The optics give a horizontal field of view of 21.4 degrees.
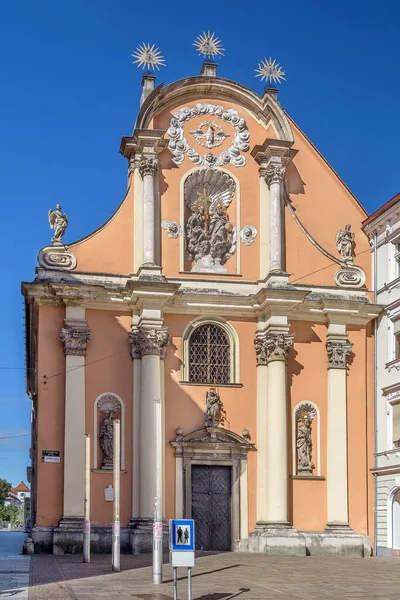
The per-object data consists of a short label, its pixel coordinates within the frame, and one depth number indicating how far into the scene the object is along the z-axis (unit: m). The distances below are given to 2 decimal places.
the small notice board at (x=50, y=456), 31.19
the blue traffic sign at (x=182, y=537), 16.83
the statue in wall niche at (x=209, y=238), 33.72
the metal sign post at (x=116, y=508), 23.12
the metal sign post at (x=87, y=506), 25.06
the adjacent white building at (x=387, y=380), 32.12
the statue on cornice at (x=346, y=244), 34.53
